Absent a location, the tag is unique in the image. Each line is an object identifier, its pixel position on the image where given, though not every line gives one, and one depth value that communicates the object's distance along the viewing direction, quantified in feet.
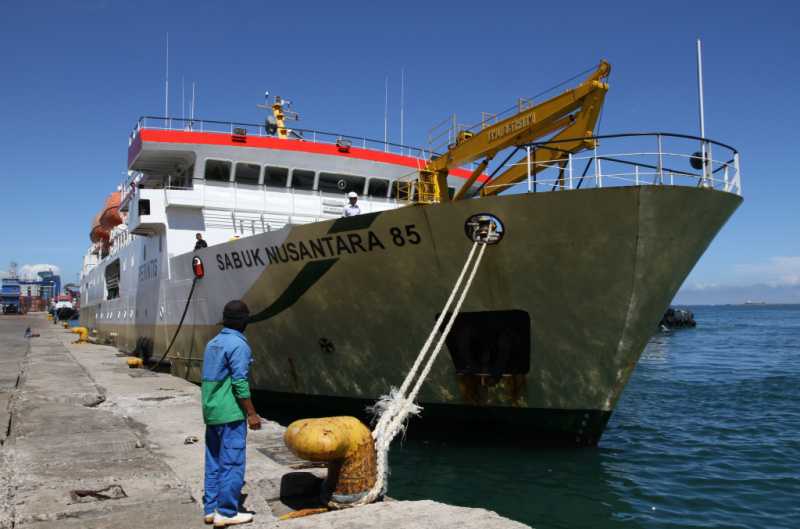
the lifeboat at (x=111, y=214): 79.61
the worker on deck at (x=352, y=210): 32.27
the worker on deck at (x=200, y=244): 41.14
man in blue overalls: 13.93
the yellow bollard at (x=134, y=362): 50.49
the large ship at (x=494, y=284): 24.67
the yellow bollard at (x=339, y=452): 15.19
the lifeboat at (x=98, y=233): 92.27
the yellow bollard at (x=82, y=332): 84.38
